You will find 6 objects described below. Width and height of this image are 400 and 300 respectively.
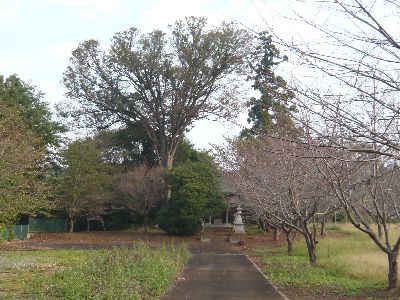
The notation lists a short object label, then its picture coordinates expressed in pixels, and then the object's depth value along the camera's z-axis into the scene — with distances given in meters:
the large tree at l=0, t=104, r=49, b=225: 30.89
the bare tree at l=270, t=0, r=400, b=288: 6.41
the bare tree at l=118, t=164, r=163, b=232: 51.31
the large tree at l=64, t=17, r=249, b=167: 52.88
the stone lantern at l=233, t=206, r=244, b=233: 53.27
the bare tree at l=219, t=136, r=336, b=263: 23.19
